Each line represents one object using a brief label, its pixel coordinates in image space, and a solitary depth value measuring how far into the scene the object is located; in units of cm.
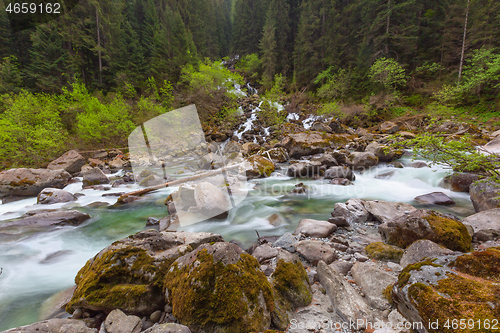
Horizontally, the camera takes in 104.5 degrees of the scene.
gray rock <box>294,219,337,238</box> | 454
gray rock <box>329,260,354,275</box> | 313
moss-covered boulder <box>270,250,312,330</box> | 225
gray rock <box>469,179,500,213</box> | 469
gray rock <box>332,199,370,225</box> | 509
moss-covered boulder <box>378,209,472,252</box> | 326
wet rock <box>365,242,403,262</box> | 334
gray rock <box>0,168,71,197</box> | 846
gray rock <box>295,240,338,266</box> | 343
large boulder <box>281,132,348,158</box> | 1387
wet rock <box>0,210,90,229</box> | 568
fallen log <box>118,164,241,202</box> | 791
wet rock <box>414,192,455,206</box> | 602
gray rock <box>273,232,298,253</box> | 396
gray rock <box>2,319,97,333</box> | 198
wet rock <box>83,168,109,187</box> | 990
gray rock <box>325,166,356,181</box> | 886
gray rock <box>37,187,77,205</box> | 763
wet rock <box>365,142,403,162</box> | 1083
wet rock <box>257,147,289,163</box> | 1322
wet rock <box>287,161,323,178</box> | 980
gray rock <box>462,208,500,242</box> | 358
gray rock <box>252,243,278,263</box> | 360
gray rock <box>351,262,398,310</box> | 240
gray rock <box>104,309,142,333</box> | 216
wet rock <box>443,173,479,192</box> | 640
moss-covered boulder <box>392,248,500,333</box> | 149
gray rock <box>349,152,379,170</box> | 1026
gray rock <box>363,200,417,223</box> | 500
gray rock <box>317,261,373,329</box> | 226
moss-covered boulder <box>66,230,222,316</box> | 241
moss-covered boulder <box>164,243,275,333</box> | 198
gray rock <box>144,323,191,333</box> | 184
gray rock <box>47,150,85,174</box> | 1155
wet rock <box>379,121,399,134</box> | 1728
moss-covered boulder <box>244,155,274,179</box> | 1026
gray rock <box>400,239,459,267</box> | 268
